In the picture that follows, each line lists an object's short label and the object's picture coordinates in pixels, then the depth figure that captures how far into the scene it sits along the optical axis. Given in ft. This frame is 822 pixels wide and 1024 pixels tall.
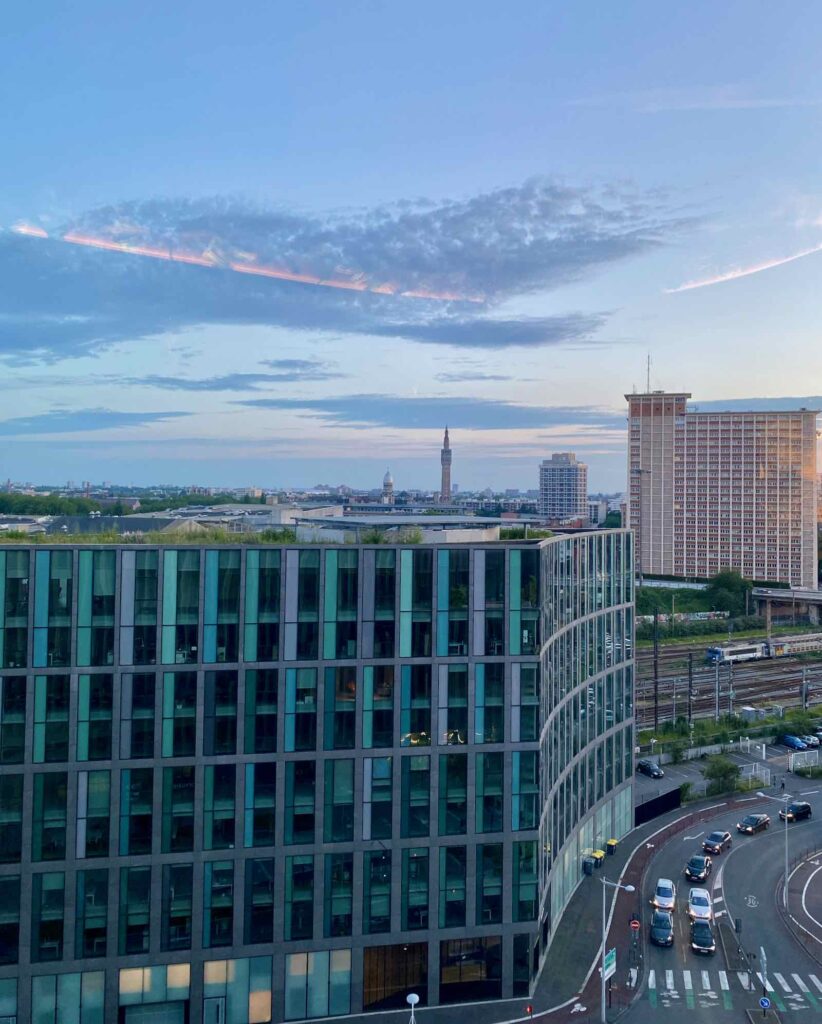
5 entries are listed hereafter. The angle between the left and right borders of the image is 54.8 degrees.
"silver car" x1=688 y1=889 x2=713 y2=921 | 108.17
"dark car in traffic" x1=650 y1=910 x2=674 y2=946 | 103.19
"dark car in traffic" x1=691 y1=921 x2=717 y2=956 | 100.83
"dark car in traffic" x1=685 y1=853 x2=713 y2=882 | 120.47
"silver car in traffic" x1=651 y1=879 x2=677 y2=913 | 111.34
